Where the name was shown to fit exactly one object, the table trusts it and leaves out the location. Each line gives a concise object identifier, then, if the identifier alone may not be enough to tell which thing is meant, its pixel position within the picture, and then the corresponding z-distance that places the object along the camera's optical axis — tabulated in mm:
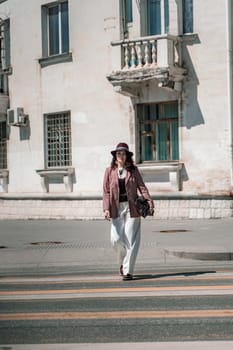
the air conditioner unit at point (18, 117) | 25109
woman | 10734
